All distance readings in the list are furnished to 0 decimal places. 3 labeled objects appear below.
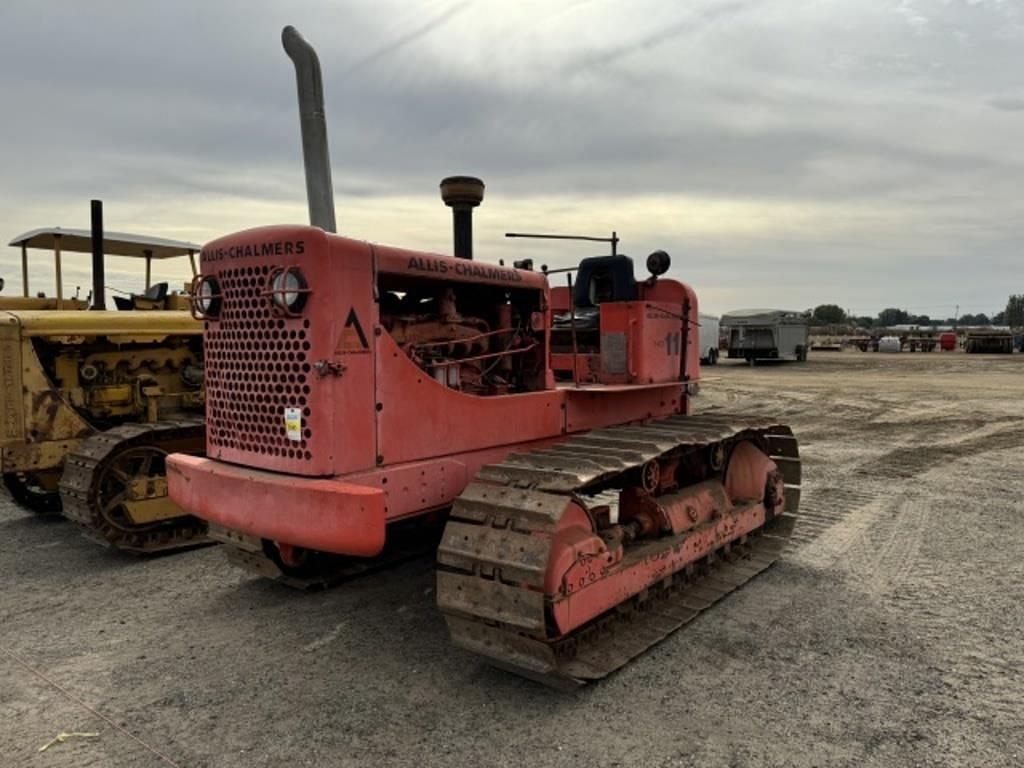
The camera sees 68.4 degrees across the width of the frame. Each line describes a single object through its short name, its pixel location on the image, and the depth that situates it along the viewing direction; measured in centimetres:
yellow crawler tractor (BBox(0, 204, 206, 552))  601
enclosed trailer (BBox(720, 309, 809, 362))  3241
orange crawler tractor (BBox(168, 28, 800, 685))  339
